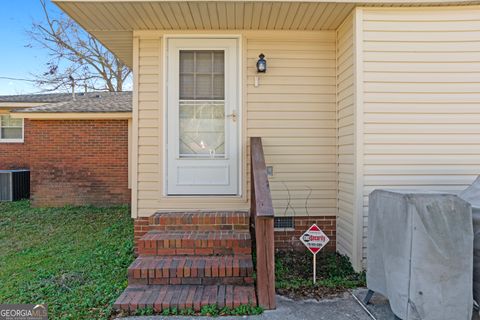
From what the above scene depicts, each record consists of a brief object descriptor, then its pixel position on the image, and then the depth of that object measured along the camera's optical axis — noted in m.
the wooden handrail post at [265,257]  2.88
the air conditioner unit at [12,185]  9.42
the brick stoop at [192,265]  2.90
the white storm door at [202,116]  4.42
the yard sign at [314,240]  3.37
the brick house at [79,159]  8.55
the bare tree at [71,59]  15.77
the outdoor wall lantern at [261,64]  4.31
